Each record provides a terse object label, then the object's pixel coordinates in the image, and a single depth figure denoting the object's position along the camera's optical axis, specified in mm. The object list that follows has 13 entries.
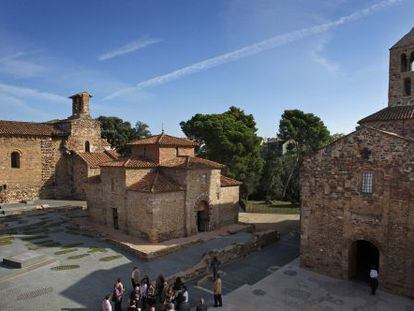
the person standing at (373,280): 13938
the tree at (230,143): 34406
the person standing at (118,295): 11766
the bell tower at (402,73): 21078
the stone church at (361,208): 13844
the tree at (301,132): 42719
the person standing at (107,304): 10930
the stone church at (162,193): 20297
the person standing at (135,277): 13432
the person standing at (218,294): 12797
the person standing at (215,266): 15344
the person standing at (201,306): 11320
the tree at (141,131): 61562
